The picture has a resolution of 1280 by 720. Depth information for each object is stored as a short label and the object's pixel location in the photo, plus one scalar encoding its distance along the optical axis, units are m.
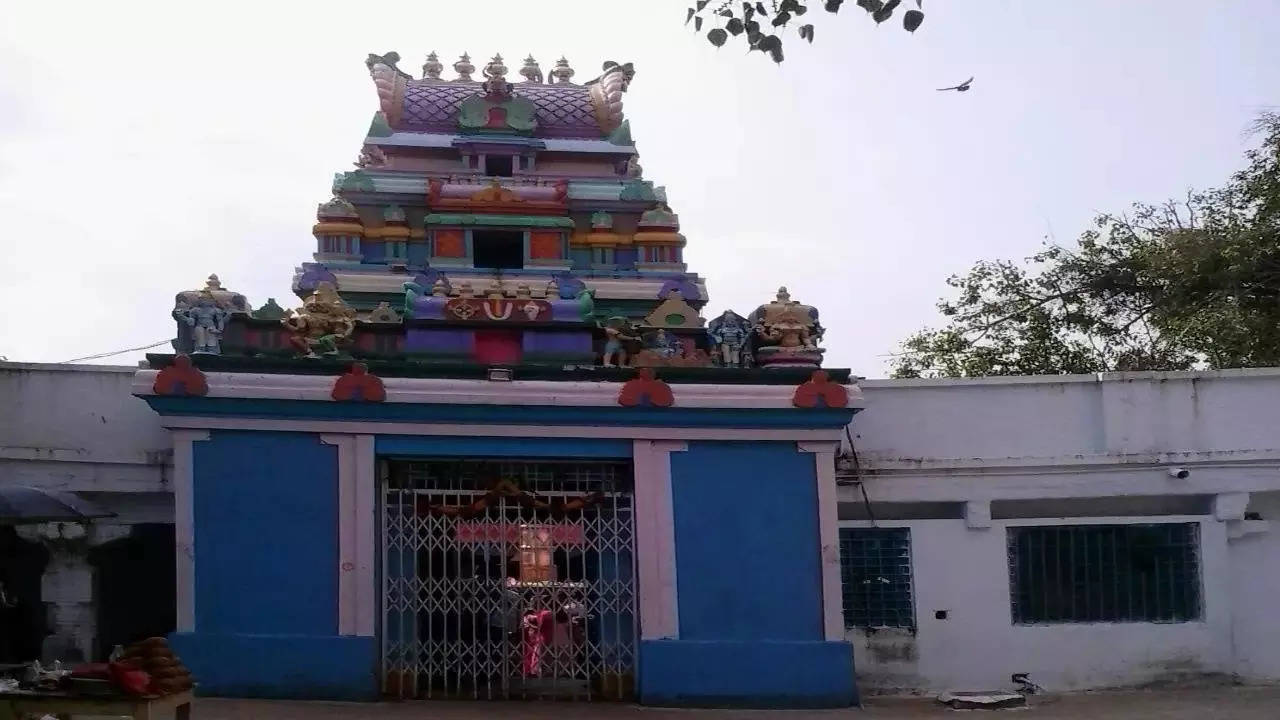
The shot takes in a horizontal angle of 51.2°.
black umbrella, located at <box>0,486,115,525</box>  8.63
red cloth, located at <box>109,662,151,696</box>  7.18
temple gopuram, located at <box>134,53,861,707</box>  10.17
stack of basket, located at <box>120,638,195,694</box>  7.42
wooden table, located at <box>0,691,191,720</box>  7.17
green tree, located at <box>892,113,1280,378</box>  19.08
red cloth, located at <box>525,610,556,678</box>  10.62
